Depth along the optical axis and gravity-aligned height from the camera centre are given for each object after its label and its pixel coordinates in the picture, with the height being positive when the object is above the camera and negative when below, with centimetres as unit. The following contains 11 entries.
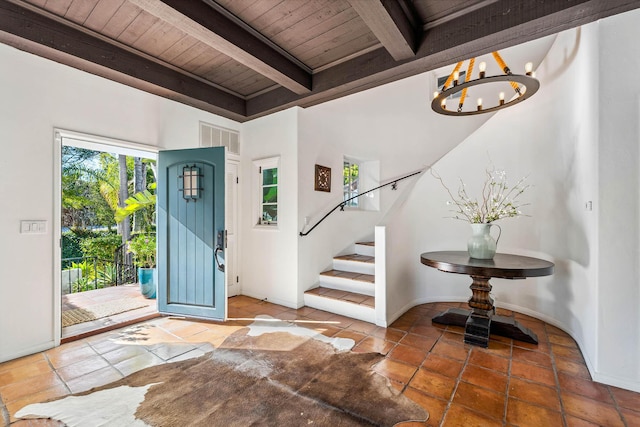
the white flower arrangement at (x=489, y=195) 362 +27
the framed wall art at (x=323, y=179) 408 +54
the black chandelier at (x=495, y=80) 230 +115
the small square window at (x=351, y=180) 499 +65
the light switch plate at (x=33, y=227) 251 -10
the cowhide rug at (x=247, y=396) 174 -125
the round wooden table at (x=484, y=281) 246 -69
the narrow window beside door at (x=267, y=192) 411 +35
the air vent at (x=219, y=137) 391 +114
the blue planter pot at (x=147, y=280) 425 -97
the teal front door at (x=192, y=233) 334 -21
